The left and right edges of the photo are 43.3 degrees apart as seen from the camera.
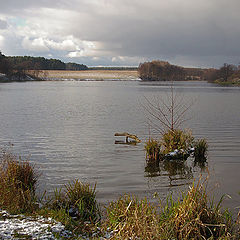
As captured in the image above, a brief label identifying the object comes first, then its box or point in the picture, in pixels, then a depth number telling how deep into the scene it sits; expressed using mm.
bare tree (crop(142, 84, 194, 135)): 22534
